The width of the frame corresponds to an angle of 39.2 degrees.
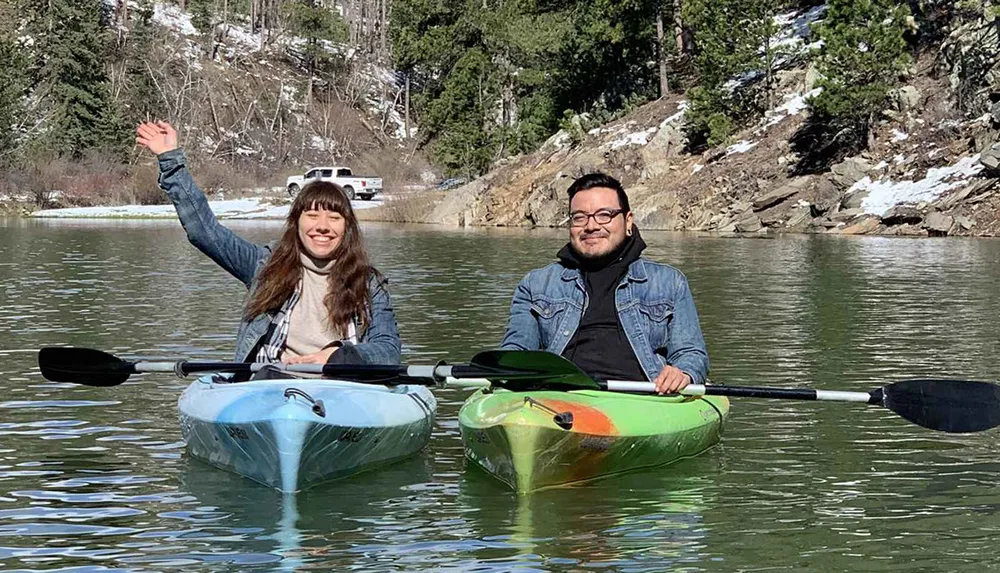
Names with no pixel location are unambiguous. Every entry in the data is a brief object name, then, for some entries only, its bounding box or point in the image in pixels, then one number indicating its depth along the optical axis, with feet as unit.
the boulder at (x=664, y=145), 164.96
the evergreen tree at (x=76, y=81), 254.68
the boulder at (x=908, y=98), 144.15
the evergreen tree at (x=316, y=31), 314.55
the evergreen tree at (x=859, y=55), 136.87
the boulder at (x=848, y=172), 138.51
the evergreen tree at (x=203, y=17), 328.08
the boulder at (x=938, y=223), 121.08
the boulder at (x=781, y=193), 142.41
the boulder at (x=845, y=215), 132.16
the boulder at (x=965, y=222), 119.85
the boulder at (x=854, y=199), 134.82
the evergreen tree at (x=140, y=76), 286.46
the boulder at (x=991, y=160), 123.44
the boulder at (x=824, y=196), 137.18
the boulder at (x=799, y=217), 136.77
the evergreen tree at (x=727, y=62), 153.58
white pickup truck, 216.74
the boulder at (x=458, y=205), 183.01
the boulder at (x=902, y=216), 125.52
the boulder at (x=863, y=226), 128.16
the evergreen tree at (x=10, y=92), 236.02
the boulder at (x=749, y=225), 140.26
